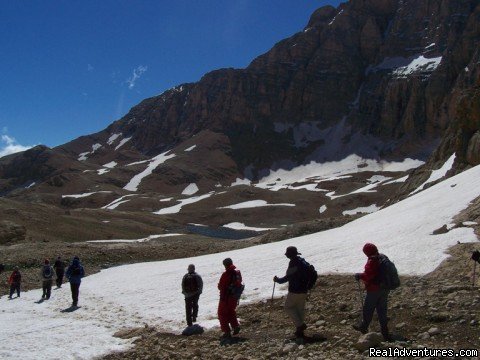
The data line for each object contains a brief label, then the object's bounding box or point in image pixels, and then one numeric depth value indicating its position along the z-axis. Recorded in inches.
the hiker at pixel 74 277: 853.2
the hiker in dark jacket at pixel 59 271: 1089.4
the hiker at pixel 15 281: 1016.2
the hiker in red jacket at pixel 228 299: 502.5
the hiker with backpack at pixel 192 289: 609.1
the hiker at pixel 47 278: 951.0
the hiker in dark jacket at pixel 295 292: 444.5
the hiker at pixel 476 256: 509.4
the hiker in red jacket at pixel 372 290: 403.5
